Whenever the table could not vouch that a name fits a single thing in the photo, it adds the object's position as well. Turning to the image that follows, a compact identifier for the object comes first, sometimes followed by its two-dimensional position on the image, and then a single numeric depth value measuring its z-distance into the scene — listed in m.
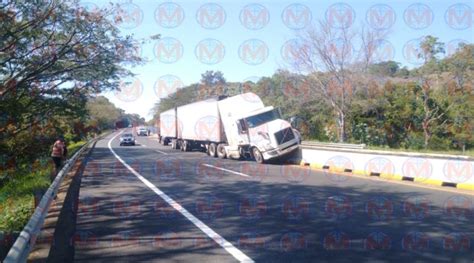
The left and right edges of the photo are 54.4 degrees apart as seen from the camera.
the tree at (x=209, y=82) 79.78
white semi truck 22.84
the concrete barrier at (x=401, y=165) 13.88
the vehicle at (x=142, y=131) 89.72
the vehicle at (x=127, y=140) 48.19
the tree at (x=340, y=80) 34.81
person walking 17.81
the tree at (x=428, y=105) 40.06
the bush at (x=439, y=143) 39.38
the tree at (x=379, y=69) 36.82
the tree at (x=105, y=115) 78.62
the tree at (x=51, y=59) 16.28
